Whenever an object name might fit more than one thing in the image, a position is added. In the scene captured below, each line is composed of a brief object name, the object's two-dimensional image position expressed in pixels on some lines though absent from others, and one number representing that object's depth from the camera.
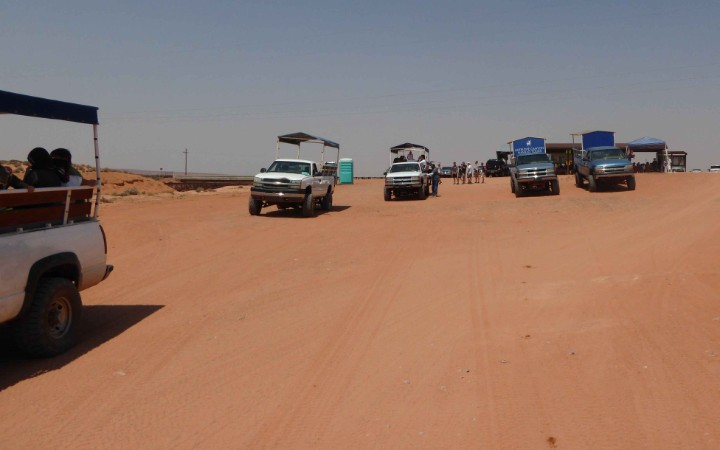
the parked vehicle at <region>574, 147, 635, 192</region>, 27.47
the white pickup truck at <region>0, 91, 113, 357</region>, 6.19
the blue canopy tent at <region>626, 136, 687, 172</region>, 45.72
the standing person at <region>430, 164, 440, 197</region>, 30.94
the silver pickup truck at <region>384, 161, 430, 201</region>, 28.22
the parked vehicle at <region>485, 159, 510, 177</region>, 57.75
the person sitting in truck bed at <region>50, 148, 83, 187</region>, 7.64
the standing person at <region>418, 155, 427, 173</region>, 30.41
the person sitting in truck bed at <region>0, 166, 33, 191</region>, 6.54
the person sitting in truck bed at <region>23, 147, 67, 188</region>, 7.14
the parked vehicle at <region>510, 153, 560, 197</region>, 27.50
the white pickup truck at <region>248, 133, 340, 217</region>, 20.56
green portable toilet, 47.04
